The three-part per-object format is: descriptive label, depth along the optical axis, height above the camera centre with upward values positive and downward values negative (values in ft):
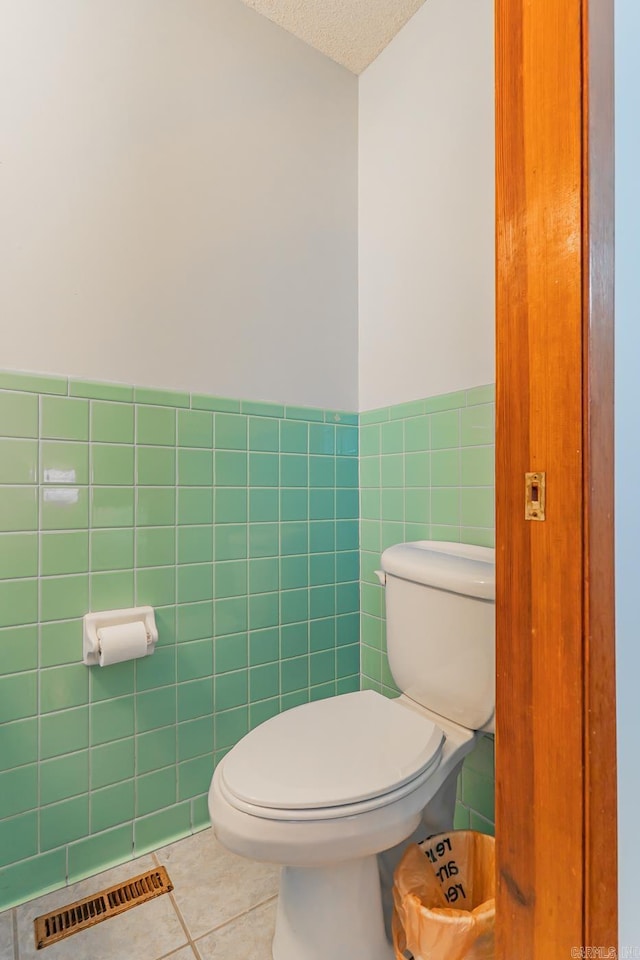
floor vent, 3.32 -3.09
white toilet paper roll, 3.68 -1.22
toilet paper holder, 3.74 -1.11
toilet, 2.63 -1.72
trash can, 2.53 -2.41
